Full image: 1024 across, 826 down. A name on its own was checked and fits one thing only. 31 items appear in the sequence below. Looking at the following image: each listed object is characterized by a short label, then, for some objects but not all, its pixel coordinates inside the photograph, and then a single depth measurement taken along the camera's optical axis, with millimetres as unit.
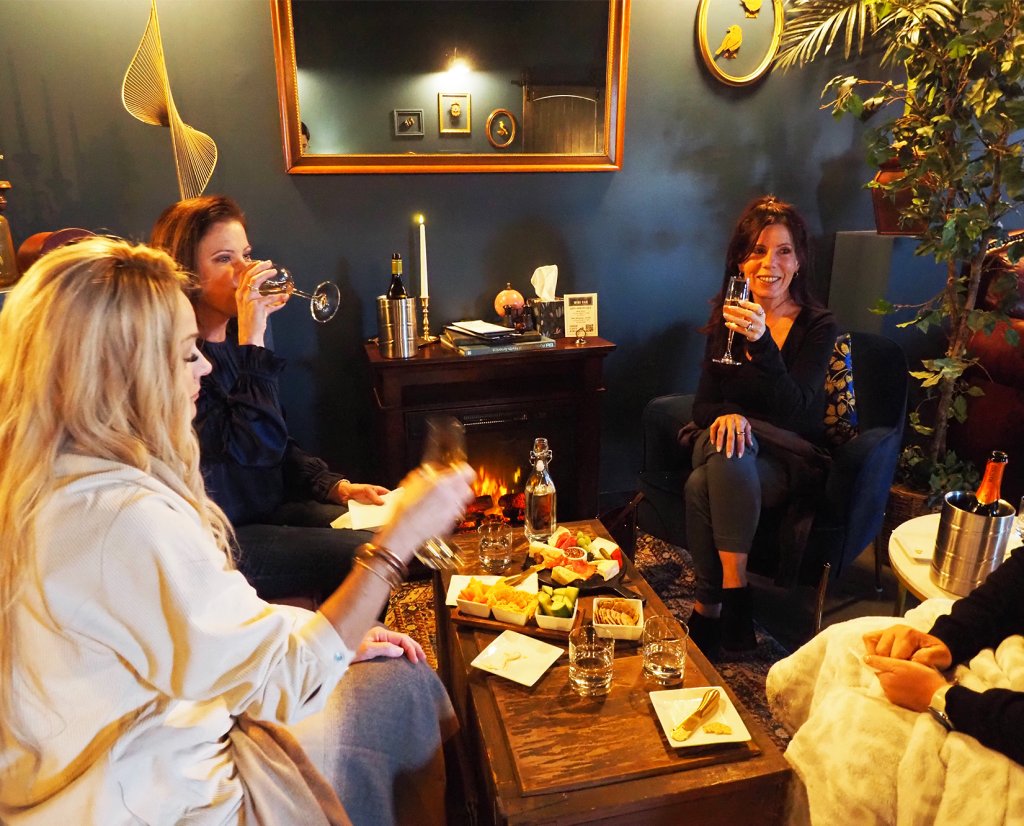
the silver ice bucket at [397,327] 2562
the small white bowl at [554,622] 1486
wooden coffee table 1088
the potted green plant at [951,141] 2197
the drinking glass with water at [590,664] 1305
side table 1551
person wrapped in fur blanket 1024
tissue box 2896
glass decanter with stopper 1845
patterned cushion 2357
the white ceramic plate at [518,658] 1351
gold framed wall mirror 2602
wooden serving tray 1481
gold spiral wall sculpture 2314
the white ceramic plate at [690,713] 1166
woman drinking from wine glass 1781
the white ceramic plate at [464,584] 1602
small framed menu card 2953
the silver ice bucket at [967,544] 1461
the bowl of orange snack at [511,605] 1507
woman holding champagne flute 2154
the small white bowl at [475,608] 1525
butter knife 1180
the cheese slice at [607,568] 1670
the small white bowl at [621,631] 1450
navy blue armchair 2135
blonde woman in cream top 837
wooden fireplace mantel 2594
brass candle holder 2803
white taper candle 2748
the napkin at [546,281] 2912
